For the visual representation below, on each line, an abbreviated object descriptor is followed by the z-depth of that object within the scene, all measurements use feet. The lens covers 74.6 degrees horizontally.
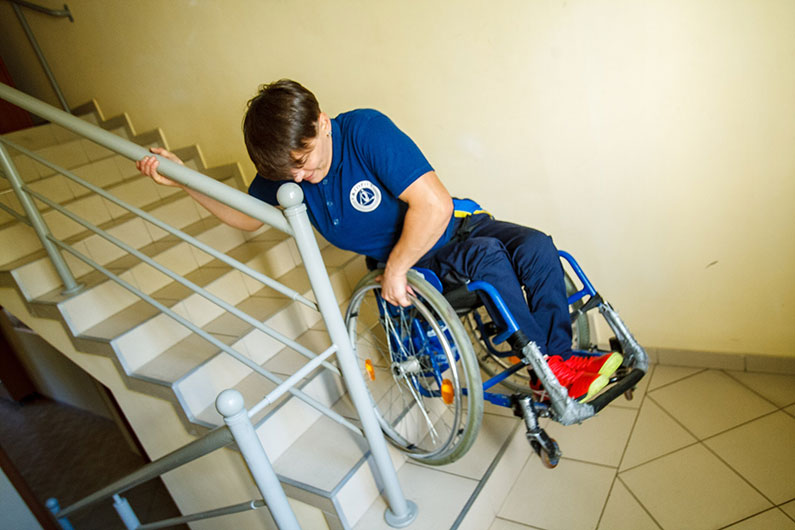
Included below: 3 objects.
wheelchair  4.48
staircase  5.62
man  4.13
